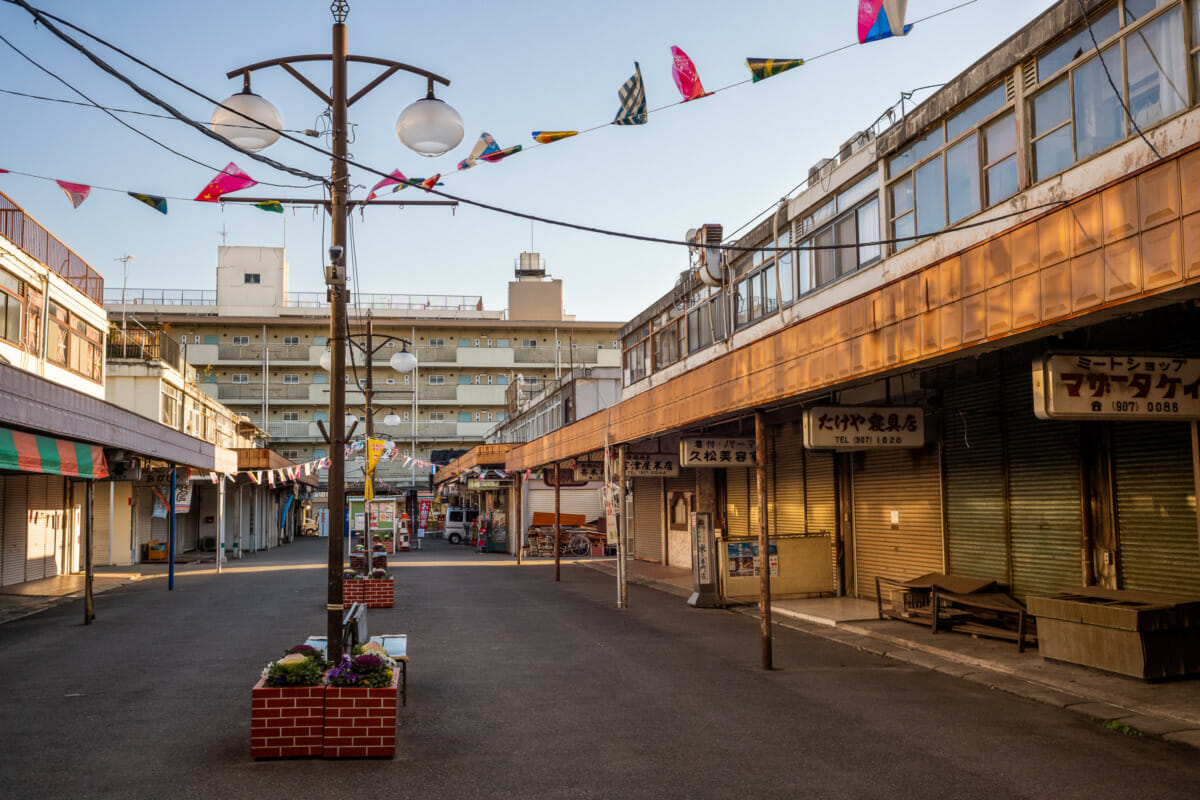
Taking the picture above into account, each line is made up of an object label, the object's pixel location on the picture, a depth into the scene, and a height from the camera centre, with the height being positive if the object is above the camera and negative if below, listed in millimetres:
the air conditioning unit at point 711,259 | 24297 +5370
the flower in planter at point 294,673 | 8031 -1576
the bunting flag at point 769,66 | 9555 +3980
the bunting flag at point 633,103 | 10062 +3843
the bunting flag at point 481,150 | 10234 +3434
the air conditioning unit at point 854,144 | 18888 +6479
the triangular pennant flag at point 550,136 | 9977 +3489
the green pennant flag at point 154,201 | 10953 +3177
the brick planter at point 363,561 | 25172 -2101
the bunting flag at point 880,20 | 8469 +3940
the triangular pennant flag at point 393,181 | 9438 +3174
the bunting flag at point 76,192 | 12320 +3731
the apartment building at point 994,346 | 7855 +1324
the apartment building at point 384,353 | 69688 +9212
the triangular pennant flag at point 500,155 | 10172 +3372
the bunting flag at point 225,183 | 9984 +3078
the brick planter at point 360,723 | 7973 -1974
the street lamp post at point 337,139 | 8227 +2915
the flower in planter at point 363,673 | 8086 -1601
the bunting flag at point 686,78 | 9586 +3900
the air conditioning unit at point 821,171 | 19700 +6377
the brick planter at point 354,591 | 19938 -2243
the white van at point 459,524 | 58219 -2690
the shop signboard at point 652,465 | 24859 +277
